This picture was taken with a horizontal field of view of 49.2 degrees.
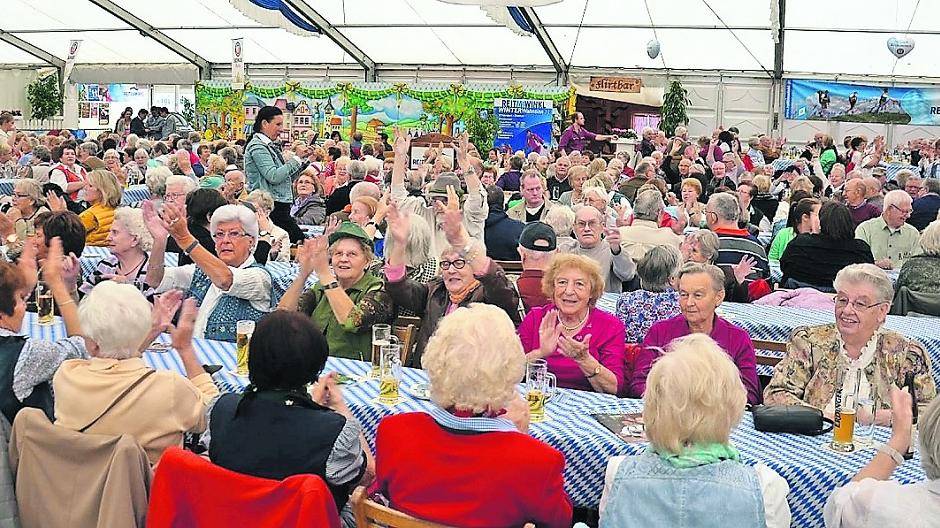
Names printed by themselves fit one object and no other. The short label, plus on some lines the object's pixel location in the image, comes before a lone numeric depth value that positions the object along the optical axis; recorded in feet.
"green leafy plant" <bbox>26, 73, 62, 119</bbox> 72.33
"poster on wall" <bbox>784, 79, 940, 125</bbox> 59.62
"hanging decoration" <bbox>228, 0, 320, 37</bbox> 46.03
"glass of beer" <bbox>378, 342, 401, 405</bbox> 10.00
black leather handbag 9.20
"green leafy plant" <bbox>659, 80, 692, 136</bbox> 60.34
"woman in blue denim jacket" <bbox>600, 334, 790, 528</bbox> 6.78
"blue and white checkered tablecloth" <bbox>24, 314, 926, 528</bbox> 8.23
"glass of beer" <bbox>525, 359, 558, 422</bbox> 9.49
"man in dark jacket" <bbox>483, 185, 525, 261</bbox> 21.61
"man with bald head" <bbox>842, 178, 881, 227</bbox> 25.57
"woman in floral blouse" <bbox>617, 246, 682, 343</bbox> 13.94
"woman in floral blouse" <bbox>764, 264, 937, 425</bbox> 10.75
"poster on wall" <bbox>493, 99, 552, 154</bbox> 59.00
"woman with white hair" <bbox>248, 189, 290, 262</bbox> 20.63
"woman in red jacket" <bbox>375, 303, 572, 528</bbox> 7.30
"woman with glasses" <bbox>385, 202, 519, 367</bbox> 12.84
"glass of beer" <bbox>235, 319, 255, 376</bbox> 10.66
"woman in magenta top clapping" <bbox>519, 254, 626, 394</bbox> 11.57
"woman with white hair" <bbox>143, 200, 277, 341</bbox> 13.55
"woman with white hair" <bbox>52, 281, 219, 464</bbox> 8.43
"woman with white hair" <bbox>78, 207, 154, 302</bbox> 15.39
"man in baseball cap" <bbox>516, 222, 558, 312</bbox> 14.85
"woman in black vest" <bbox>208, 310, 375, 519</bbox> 7.78
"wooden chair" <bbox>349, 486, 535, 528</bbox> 6.95
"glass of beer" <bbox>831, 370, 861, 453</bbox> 8.70
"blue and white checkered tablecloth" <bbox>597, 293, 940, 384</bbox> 14.66
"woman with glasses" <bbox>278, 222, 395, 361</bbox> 12.91
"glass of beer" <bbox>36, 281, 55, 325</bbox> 13.12
